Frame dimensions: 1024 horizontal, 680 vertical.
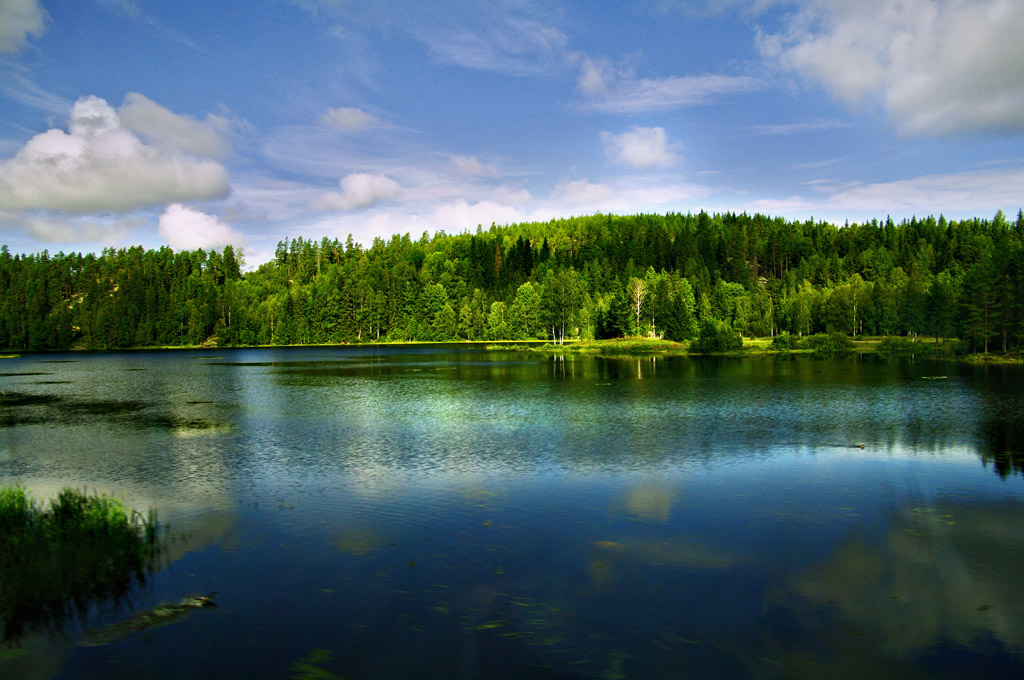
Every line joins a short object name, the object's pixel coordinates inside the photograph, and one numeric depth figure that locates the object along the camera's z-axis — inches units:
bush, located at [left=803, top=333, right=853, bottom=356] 4359.3
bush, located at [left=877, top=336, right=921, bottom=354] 4168.3
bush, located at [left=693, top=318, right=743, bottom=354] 4394.7
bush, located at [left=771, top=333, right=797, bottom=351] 4579.2
